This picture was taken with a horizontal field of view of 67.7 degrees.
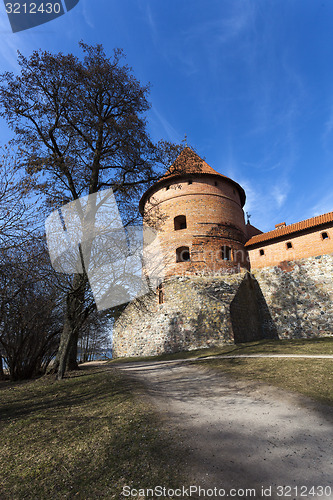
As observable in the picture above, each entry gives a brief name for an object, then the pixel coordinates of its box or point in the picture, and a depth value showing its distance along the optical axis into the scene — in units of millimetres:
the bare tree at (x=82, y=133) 7586
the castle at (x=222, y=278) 13405
